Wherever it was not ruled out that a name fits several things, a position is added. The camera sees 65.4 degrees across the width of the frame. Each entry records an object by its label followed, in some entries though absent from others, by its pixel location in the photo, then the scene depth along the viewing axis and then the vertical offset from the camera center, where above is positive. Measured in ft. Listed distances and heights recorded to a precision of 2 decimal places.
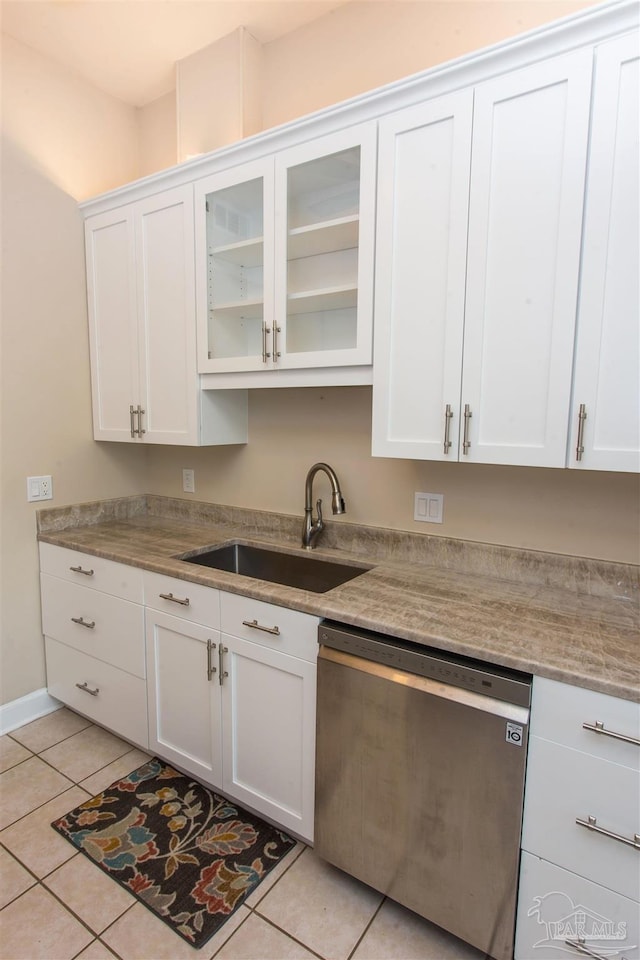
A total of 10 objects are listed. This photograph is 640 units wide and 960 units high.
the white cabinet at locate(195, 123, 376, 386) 5.48 +2.13
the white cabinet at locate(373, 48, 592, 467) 4.28 +1.53
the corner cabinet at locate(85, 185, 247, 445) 6.98 +1.41
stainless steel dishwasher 3.89 -2.94
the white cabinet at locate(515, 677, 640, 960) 3.50 -2.83
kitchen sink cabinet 5.10 -3.09
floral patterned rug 4.84 -4.58
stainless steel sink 6.68 -1.96
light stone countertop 3.90 -1.69
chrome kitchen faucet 6.74 -1.29
